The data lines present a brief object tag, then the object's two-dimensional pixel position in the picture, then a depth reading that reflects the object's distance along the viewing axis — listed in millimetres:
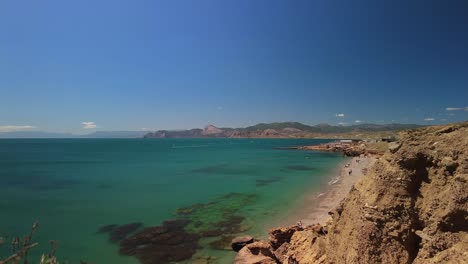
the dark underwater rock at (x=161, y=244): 18219
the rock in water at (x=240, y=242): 18812
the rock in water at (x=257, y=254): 14100
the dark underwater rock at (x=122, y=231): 22320
